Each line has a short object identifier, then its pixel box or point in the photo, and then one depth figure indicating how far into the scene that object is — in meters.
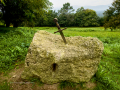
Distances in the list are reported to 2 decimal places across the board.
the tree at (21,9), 10.09
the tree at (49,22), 31.32
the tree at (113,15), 11.29
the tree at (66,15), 27.64
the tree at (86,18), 37.23
